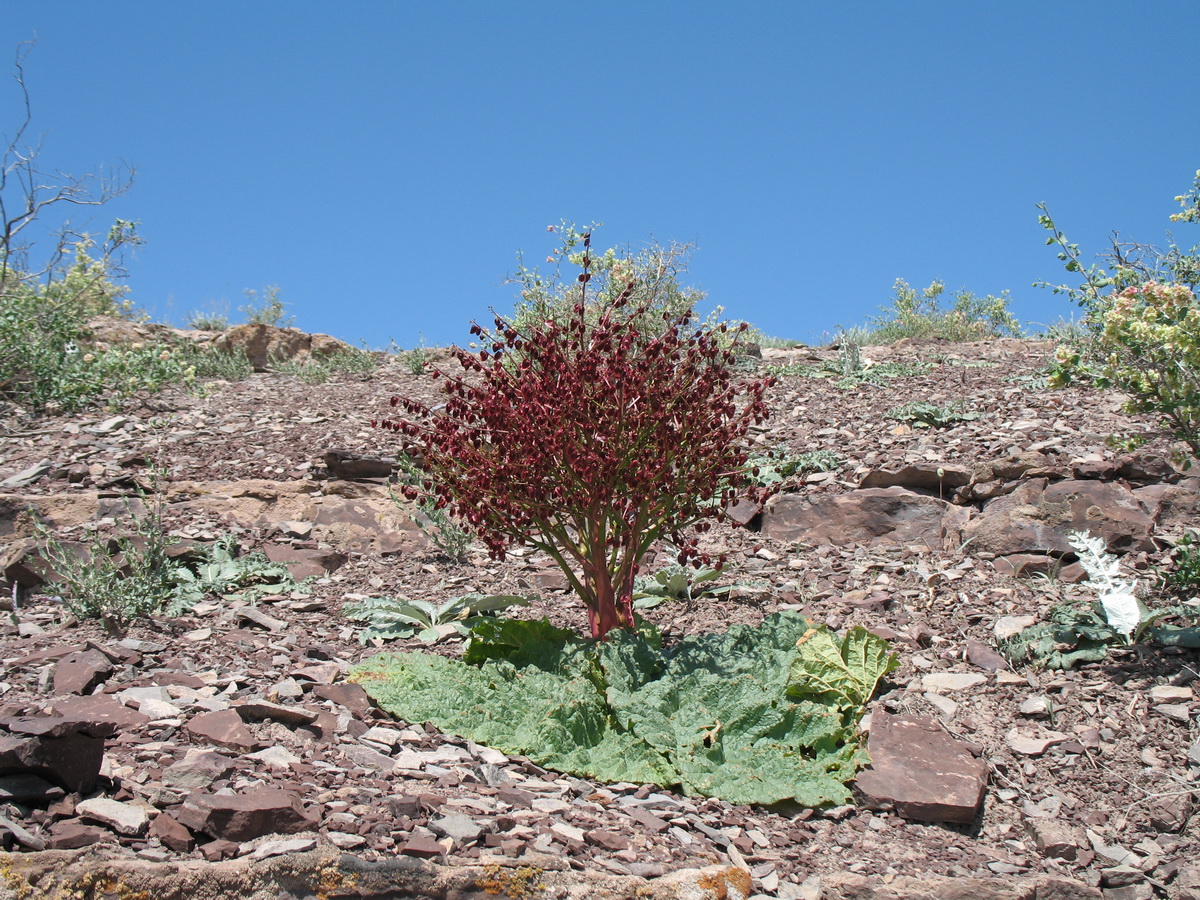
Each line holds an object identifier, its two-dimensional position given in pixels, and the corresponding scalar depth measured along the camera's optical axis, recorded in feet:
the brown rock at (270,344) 42.63
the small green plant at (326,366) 38.60
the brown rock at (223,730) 9.94
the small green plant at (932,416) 25.43
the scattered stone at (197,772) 8.72
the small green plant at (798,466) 22.88
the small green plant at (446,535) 20.06
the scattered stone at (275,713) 10.91
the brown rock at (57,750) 8.02
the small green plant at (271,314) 53.35
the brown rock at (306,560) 18.85
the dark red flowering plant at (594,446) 13.26
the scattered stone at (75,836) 7.44
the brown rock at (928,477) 20.98
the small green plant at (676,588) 16.62
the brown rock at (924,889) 8.73
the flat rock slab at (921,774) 10.47
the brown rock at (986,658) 13.62
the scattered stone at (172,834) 7.61
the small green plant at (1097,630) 13.37
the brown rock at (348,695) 11.78
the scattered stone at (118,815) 7.74
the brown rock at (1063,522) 17.13
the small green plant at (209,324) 50.04
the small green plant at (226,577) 16.83
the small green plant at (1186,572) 14.82
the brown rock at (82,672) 11.85
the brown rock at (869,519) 19.58
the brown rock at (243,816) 7.79
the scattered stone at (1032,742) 11.80
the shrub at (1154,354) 13.74
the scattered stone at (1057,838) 10.11
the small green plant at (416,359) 39.25
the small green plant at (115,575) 15.26
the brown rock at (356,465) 24.44
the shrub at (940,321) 48.19
